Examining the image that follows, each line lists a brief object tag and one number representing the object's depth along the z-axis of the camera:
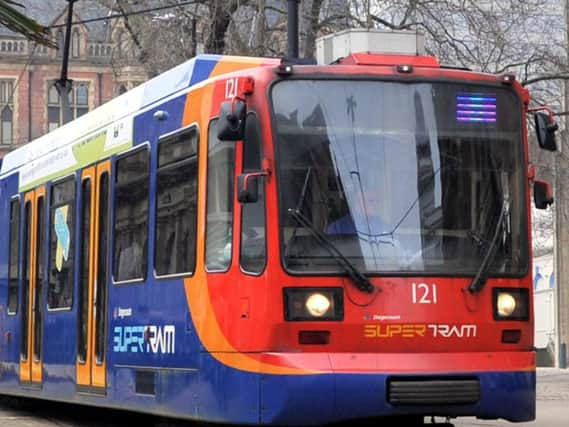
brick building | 90.81
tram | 10.18
